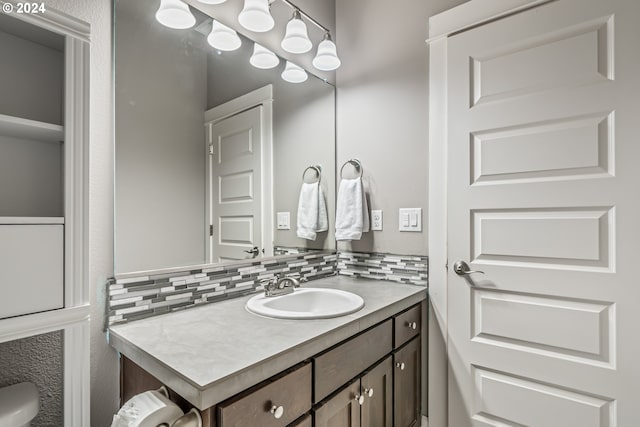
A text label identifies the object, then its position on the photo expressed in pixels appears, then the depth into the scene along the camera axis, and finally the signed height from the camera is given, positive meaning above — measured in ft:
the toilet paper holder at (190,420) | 2.48 -1.55
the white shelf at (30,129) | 2.59 +0.71
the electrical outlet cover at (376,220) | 6.11 -0.11
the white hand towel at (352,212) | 5.98 +0.04
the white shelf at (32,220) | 2.45 -0.03
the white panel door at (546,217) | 3.96 -0.05
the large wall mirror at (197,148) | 3.88 +0.95
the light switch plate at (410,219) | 5.64 -0.08
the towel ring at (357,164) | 6.29 +0.95
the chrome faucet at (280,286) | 4.74 -1.05
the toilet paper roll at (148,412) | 2.56 -1.56
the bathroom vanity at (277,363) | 2.65 -1.38
